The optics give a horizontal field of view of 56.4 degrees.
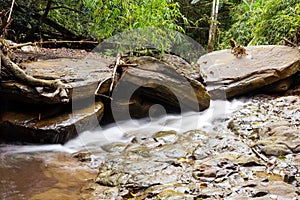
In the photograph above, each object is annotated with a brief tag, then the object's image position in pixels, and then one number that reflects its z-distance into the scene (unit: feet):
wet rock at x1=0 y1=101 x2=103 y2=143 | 13.12
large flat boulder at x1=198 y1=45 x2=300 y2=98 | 20.59
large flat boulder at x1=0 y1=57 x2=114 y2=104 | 13.16
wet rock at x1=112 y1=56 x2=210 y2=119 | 16.47
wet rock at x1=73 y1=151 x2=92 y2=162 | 12.36
